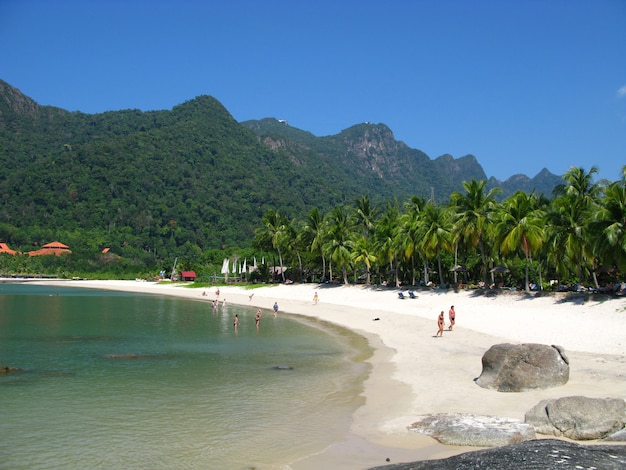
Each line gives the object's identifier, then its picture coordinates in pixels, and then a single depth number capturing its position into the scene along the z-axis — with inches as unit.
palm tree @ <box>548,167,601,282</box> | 1128.8
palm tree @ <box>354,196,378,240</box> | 2443.9
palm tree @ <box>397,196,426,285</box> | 1784.0
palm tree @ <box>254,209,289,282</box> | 2689.5
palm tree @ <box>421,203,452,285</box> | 1652.3
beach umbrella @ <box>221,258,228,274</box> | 2957.7
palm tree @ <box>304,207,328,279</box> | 2383.1
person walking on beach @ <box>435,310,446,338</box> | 943.4
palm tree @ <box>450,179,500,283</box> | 1505.7
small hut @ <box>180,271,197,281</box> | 3754.9
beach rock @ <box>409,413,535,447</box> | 346.3
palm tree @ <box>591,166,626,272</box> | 963.3
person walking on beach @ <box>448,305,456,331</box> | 996.6
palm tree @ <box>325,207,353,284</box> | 2214.6
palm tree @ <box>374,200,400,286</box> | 1955.5
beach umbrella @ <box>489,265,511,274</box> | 1552.7
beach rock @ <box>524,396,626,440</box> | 341.7
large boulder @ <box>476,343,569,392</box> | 501.4
